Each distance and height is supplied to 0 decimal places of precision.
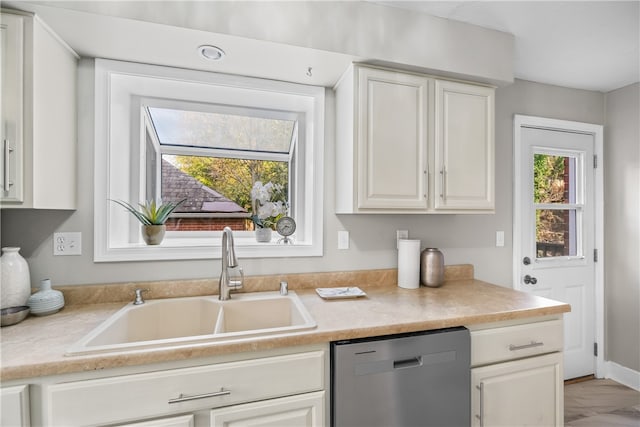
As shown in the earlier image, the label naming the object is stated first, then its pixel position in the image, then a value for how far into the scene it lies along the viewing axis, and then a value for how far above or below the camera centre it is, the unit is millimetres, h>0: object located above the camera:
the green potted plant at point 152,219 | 1583 -22
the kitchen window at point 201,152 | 1551 +374
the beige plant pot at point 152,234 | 1582 -99
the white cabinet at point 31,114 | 1108 +388
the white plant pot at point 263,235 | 1840 -120
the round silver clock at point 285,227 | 1810 -71
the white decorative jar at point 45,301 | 1260 -360
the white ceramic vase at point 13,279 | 1229 -265
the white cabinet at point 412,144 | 1550 +379
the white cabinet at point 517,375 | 1303 -707
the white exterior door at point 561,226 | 2299 -84
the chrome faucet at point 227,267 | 1446 -249
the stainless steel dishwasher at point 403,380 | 1104 -623
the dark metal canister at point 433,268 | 1775 -308
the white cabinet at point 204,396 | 907 -581
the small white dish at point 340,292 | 1543 -404
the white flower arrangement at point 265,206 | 1857 +57
